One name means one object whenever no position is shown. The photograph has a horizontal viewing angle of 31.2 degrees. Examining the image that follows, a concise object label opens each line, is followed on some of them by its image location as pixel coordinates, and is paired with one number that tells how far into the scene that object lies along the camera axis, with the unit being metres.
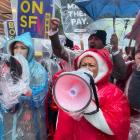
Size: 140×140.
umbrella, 2.53
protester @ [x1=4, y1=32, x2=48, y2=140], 2.08
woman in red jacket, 1.78
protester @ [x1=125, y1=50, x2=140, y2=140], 1.99
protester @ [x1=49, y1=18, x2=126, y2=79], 2.22
